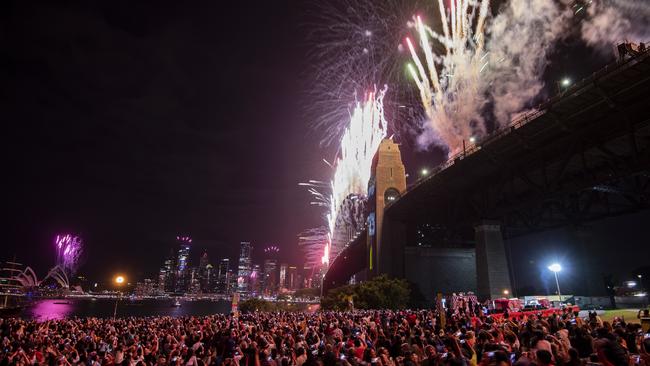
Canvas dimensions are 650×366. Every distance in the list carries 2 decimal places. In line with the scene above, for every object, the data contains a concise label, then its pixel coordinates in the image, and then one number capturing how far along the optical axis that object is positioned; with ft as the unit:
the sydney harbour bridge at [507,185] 80.07
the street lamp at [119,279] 101.63
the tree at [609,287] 125.90
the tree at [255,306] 217.72
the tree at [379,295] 160.56
